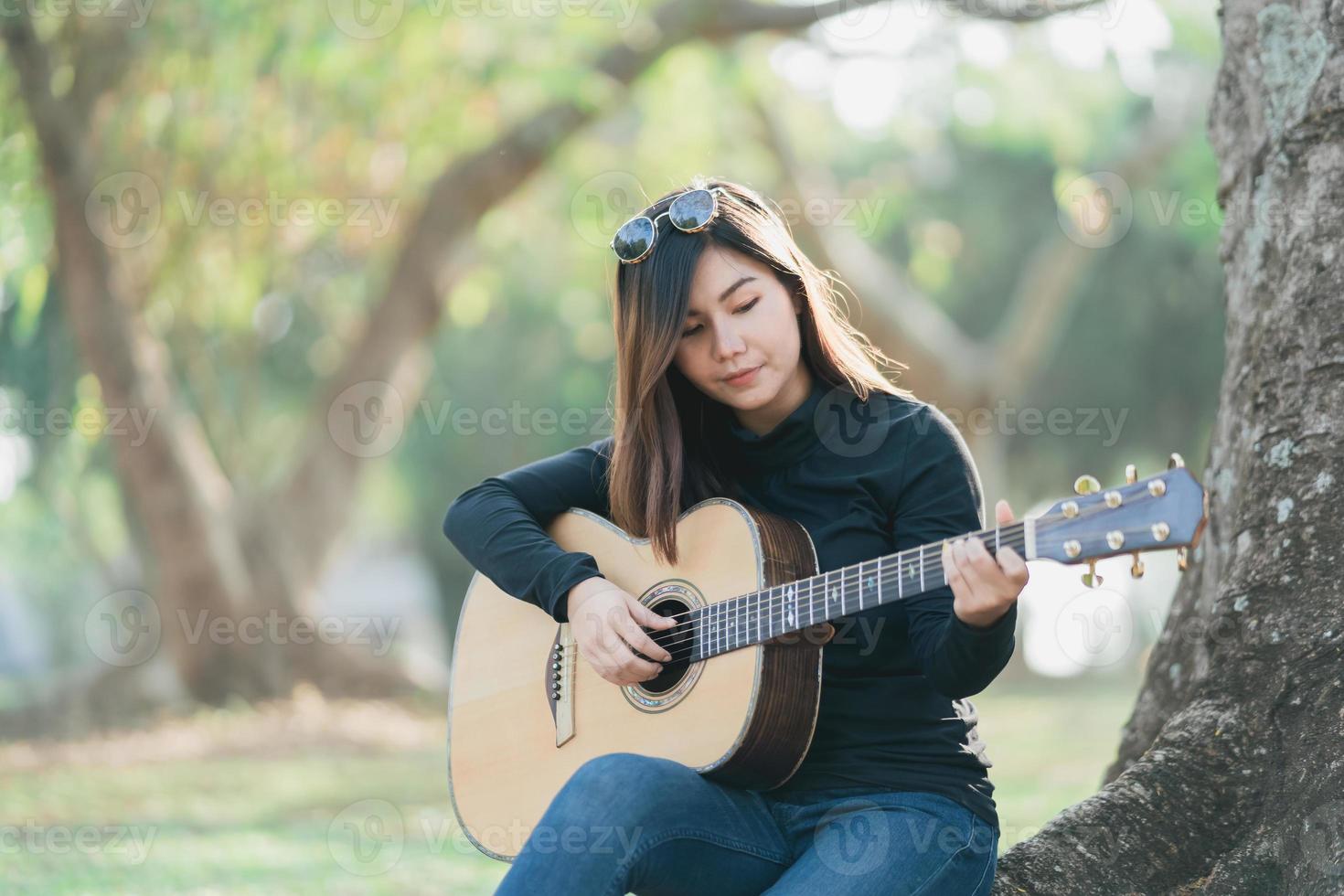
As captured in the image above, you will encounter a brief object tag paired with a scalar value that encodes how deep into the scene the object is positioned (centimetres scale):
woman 456
